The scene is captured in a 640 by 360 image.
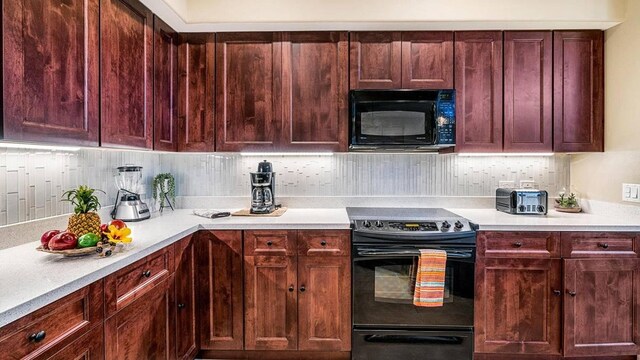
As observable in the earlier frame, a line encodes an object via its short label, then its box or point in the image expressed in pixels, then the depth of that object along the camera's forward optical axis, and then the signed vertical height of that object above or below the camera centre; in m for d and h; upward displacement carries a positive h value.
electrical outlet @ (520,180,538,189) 2.76 -0.05
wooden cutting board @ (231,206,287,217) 2.42 -0.24
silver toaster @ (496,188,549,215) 2.44 -0.17
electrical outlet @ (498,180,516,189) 2.77 -0.05
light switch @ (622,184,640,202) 2.19 -0.10
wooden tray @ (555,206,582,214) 2.57 -0.24
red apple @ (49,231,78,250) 1.36 -0.25
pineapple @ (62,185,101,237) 1.47 -0.17
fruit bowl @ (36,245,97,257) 1.35 -0.28
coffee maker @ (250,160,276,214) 2.47 -0.10
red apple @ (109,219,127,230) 1.53 -0.20
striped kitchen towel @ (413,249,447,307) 2.06 -0.60
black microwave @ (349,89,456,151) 2.36 +0.43
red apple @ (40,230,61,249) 1.38 -0.24
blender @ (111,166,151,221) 2.19 -0.12
